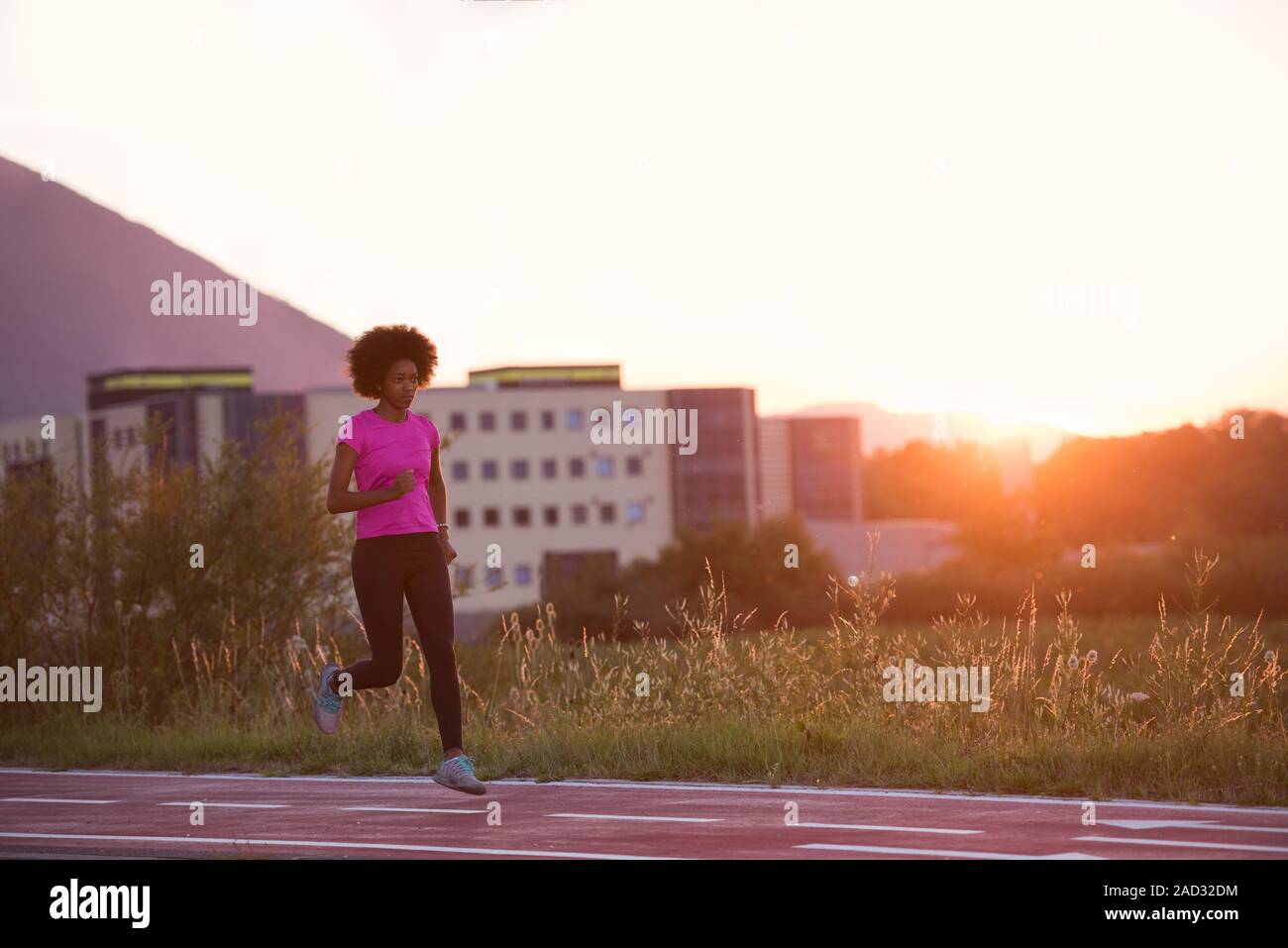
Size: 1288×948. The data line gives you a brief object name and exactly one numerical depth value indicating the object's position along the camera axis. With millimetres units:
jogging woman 9117
